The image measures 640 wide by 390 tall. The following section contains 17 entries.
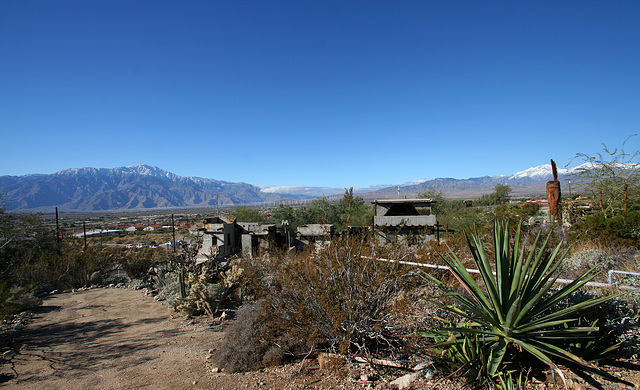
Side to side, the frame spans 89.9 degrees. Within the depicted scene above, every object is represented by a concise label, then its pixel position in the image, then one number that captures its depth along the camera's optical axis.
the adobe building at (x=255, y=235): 19.18
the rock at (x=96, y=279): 13.98
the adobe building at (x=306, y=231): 16.77
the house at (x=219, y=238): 18.92
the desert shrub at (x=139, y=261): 14.98
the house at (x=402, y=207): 21.23
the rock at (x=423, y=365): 3.83
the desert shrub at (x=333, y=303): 4.59
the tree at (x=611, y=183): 10.76
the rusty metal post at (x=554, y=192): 9.01
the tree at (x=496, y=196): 58.88
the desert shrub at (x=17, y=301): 7.35
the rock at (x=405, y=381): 3.70
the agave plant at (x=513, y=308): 3.14
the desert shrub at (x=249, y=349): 5.01
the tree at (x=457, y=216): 23.47
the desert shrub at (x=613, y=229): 8.43
